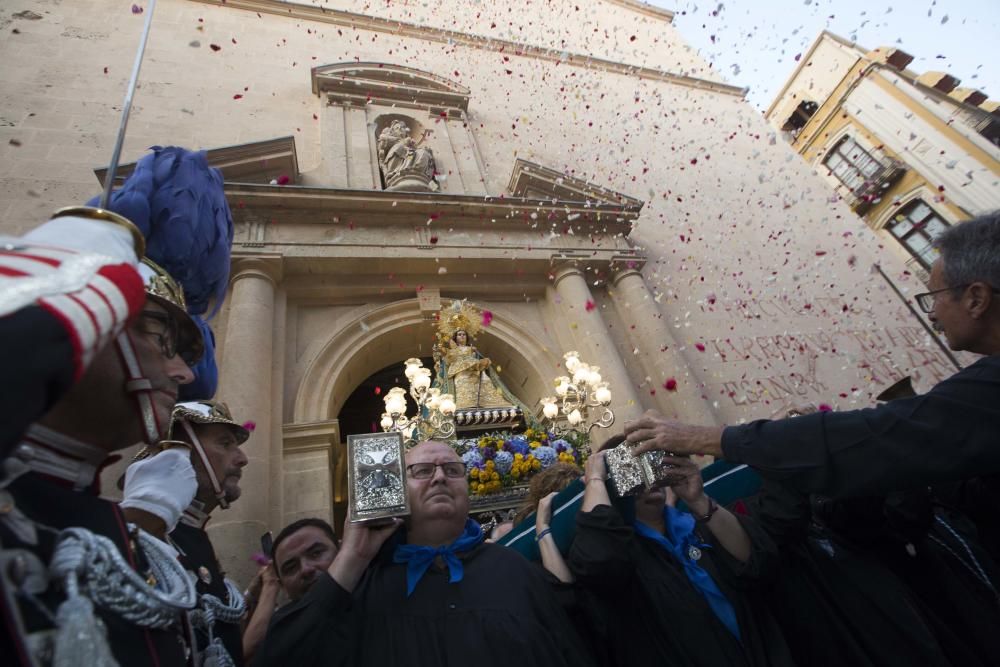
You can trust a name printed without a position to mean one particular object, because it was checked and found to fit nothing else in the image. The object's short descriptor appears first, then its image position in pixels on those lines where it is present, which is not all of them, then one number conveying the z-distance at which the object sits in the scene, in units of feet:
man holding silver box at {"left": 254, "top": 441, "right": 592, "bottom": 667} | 5.55
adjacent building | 49.75
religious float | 16.58
